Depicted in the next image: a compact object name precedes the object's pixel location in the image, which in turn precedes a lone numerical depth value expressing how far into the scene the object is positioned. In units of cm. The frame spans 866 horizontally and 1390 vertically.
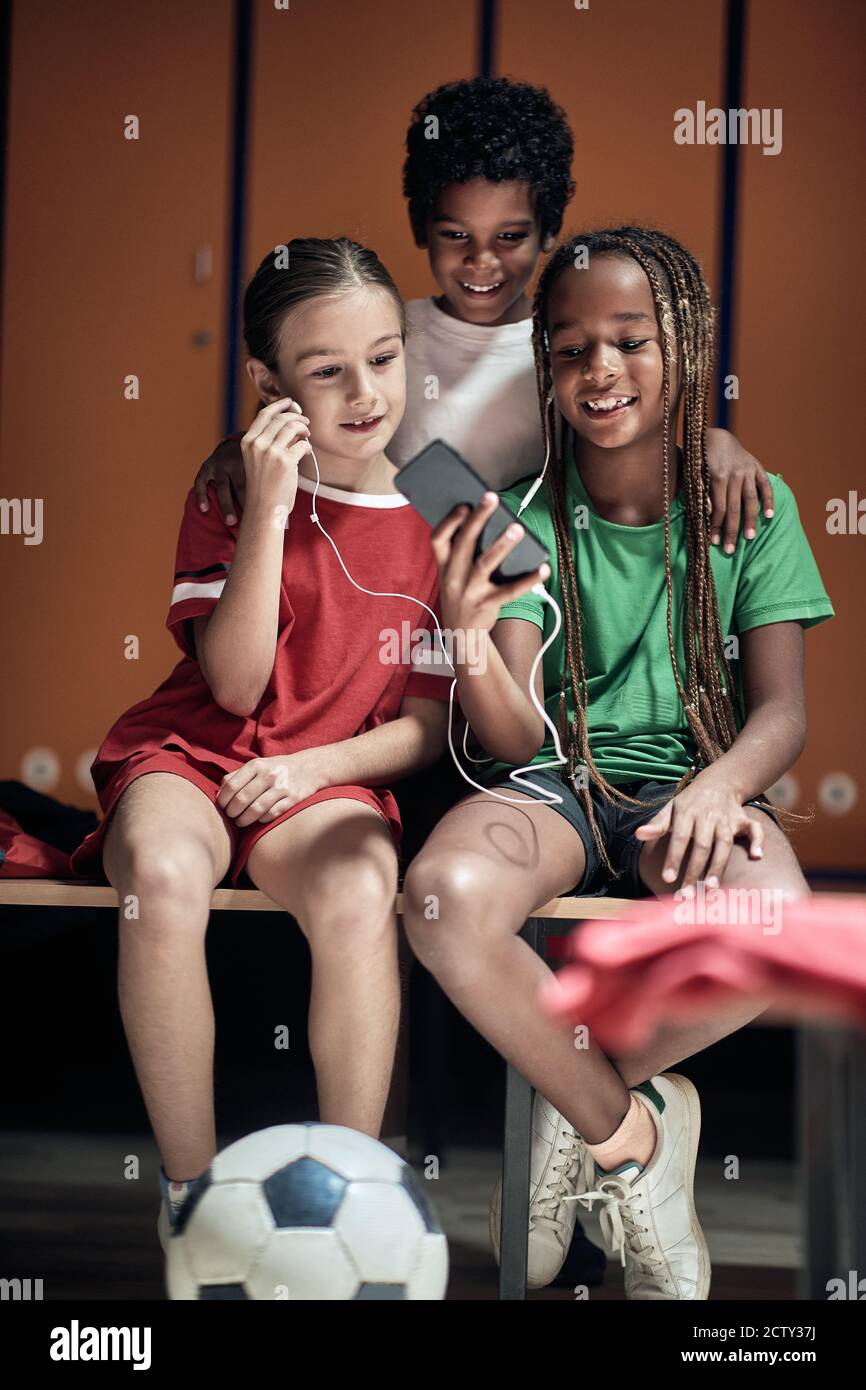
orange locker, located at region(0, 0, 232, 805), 244
